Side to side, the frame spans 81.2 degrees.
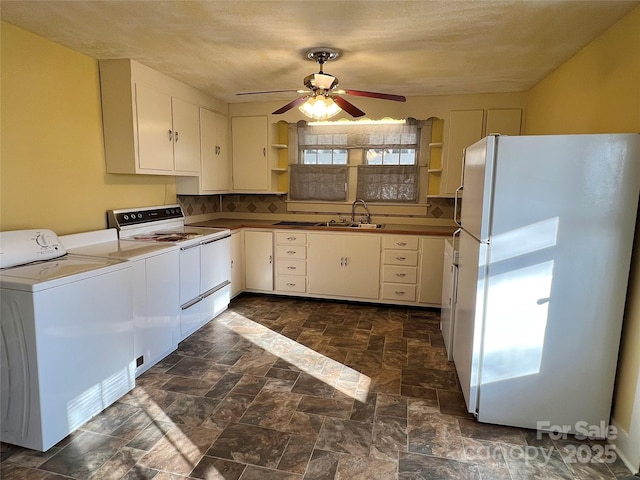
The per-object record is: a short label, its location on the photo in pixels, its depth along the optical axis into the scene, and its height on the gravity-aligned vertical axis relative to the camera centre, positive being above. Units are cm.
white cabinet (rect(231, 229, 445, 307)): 397 -82
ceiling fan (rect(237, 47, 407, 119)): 267 +71
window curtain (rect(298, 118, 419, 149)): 438 +68
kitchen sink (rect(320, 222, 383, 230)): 433 -39
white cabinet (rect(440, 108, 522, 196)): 386 +68
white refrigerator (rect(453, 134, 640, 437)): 190 -42
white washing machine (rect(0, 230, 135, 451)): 182 -80
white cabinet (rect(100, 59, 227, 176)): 298 +59
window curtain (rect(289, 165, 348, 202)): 462 +11
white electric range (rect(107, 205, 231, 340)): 314 -57
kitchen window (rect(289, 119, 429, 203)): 441 +37
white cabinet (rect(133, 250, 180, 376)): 257 -88
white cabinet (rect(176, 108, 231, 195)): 404 +33
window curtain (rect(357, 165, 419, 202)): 443 +11
